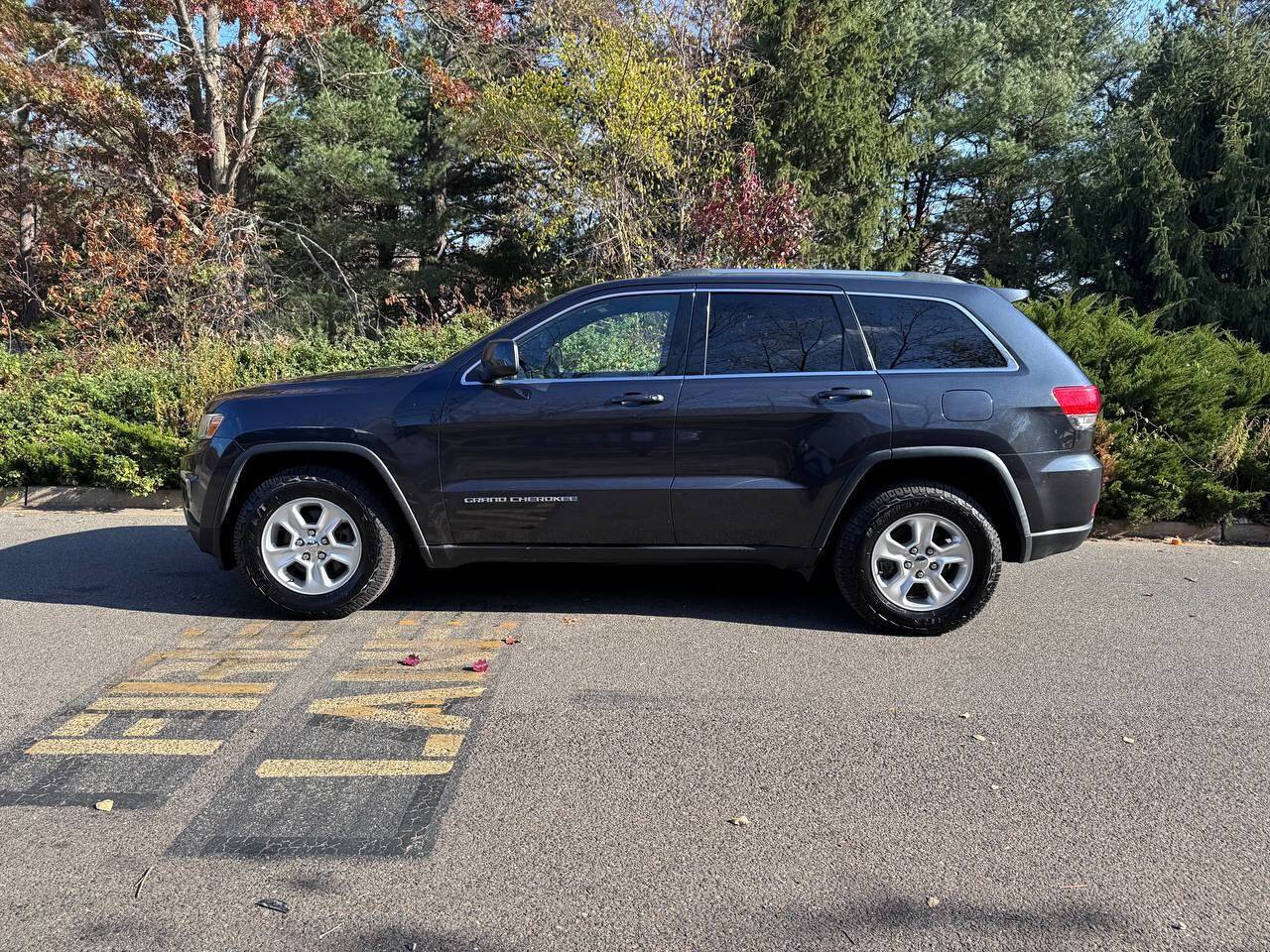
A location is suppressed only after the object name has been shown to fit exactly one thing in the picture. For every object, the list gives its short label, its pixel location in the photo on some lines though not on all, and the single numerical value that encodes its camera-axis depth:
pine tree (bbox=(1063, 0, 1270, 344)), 18.27
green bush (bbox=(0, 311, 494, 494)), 8.38
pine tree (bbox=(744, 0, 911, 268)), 17.56
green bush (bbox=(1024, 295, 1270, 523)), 7.26
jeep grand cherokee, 4.62
